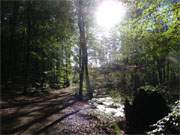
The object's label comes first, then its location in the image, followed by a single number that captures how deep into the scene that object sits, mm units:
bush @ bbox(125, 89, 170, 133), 5389
